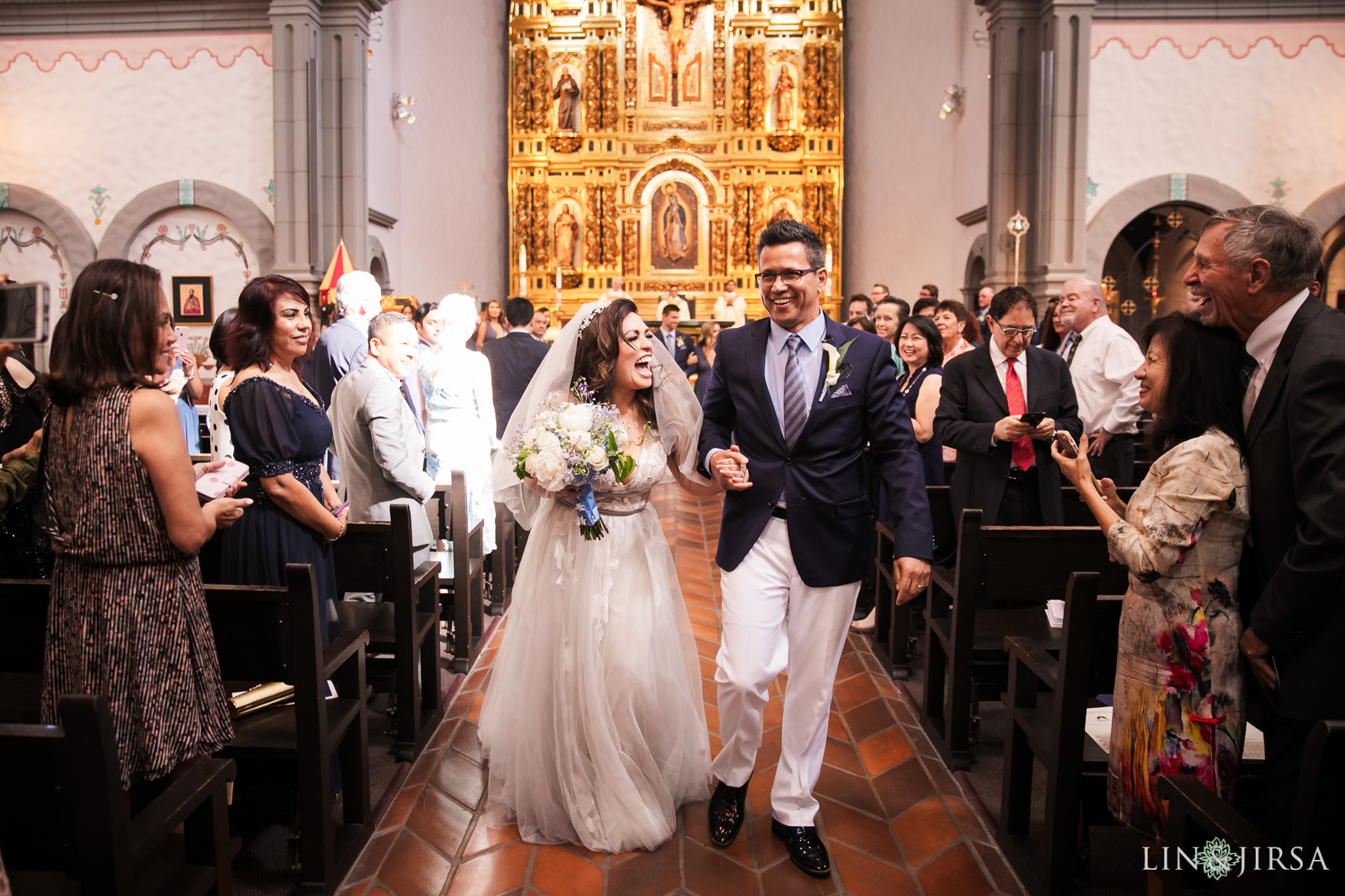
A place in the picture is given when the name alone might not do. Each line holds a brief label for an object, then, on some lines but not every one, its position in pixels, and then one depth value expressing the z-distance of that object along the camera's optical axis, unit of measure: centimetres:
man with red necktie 394
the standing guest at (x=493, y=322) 947
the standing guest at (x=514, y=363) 651
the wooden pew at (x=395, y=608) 331
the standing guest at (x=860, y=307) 854
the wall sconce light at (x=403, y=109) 1161
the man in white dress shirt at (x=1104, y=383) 496
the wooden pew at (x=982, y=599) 321
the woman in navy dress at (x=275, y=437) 291
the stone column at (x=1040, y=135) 892
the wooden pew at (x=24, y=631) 241
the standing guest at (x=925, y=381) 472
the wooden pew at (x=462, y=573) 421
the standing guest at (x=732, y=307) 1341
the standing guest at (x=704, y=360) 999
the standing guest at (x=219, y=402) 347
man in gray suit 389
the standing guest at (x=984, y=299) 865
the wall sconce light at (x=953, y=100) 1141
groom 266
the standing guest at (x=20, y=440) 319
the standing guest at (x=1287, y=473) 185
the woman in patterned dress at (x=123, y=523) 203
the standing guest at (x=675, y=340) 990
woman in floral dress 207
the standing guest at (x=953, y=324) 544
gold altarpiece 1552
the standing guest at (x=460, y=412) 505
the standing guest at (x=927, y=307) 580
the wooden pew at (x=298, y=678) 242
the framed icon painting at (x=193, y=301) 963
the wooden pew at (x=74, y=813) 155
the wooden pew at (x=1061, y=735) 242
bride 286
